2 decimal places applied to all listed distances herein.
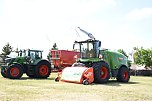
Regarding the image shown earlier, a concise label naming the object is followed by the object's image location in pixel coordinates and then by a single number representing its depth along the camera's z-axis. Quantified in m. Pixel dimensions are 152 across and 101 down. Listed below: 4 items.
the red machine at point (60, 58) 34.75
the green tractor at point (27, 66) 22.20
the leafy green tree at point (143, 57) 52.02
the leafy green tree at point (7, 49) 68.15
